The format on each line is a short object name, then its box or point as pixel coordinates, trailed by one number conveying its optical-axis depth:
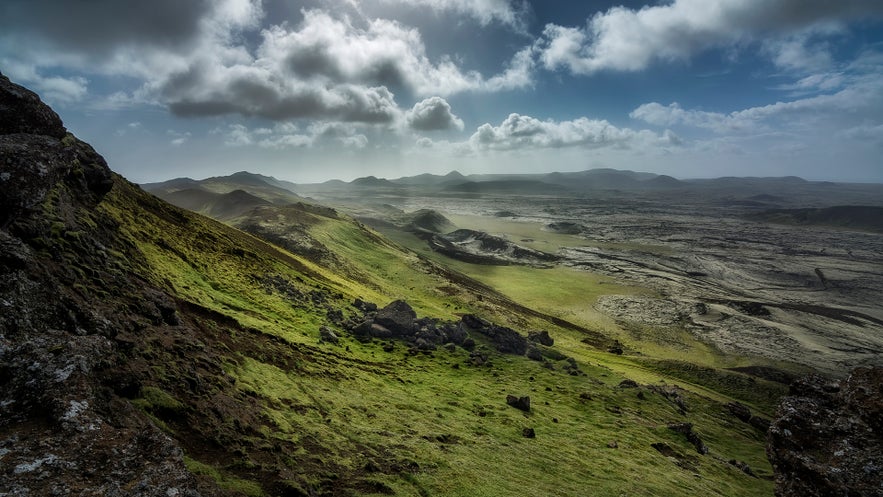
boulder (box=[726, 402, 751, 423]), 49.22
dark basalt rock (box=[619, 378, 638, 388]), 47.88
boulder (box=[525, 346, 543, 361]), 51.53
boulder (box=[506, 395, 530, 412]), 36.22
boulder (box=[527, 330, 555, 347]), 62.38
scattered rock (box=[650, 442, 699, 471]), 33.62
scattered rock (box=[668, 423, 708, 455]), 38.00
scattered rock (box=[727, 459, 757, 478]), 36.55
